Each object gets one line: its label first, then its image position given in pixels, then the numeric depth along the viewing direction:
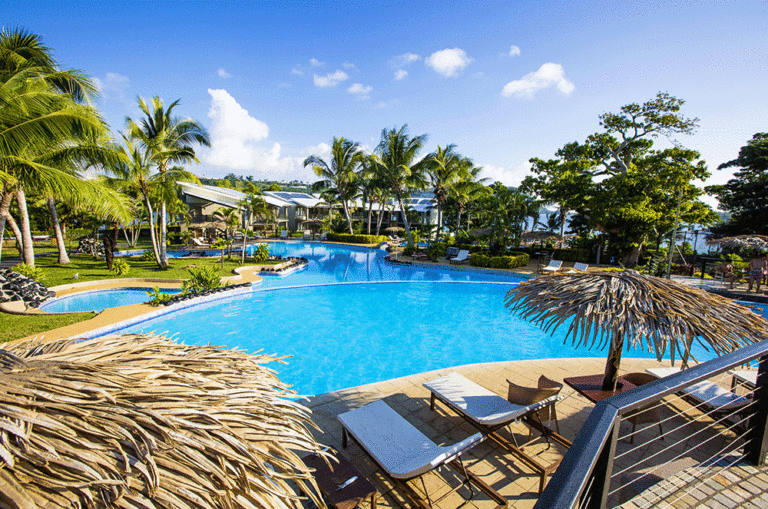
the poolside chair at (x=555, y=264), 16.79
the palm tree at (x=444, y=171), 23.94
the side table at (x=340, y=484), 2.61
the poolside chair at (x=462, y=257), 19.31
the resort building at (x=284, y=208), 27.72
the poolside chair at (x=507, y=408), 3.52
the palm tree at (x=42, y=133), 7.03
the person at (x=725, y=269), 13.75
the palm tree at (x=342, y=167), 27.45
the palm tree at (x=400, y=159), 23.30
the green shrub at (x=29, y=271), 10.92
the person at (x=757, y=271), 12.45
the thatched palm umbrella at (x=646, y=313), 3.53
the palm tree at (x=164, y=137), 14.07
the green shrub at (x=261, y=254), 18.91
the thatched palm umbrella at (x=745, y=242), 13.58
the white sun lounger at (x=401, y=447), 2.86
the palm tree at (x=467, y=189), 25.28
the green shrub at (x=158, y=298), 9.90
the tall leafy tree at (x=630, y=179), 16.36
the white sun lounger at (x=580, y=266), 15.55
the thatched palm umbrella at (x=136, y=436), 1.22
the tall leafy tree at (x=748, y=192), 19.53
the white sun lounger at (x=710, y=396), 4.01
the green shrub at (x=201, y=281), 11.45
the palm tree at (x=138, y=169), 13.52
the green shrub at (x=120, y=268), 13.62
